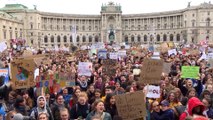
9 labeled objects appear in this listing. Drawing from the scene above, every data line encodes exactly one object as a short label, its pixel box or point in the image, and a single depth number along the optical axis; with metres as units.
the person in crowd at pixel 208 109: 7.32
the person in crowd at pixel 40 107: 7.32
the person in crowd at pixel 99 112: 7.02
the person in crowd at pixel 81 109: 8.04
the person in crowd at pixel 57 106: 7.68
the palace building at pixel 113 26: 90.12
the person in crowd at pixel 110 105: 7.94
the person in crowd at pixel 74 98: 8.97
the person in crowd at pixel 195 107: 5.86
